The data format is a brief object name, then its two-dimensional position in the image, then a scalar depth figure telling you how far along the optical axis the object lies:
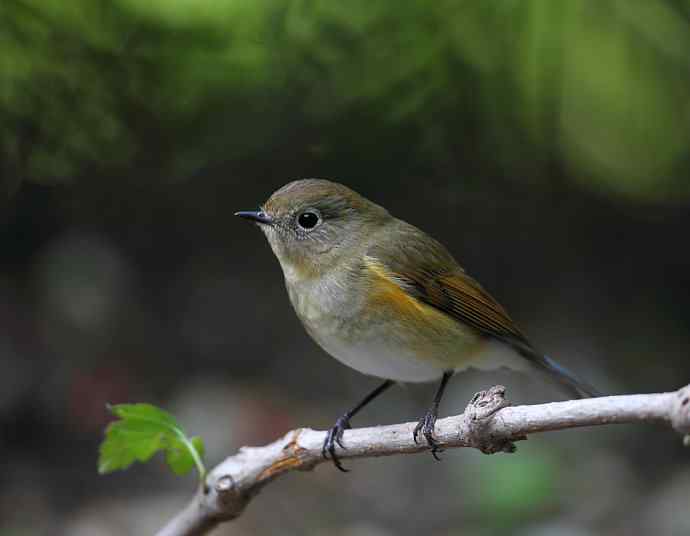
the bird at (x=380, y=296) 5.18
